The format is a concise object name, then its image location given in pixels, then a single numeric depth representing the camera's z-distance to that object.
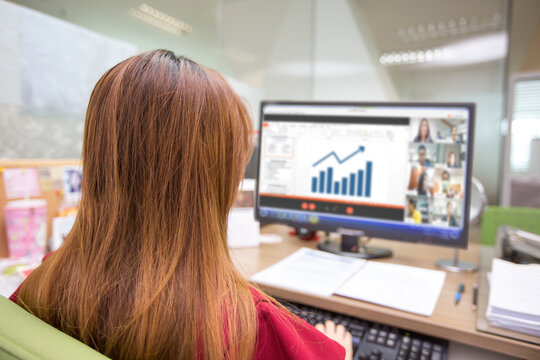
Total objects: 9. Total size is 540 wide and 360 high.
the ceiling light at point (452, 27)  2.64
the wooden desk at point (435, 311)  0.64
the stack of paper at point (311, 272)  0.84
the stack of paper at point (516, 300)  0.62
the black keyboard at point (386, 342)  0.66
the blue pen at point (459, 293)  0.78
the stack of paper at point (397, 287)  0.75
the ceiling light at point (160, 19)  1.74
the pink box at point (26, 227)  0.97
